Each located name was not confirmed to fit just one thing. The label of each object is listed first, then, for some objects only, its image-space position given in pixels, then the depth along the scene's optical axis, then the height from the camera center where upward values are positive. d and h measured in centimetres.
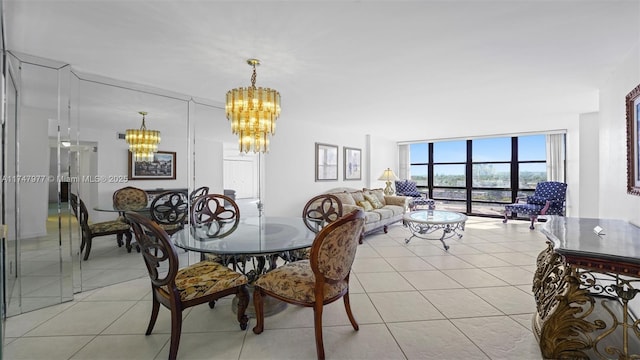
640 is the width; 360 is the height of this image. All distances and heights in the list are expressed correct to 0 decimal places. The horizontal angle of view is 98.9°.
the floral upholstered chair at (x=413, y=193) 750 -38
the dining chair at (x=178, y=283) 168 -71
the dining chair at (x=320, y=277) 171 -69
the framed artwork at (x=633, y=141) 217 +33
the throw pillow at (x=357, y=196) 583 -35
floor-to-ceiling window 695 +28
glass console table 150 -67
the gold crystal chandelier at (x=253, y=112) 245 +62
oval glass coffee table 431 -65
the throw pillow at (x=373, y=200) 596 -46
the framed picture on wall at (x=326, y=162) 593 +39
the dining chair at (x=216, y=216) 254 -47
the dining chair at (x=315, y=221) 256 -47
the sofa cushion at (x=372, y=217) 495 -68
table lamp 712 +7
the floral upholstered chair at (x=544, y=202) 576 -48
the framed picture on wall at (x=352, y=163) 673 +41
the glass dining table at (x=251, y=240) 195 -49
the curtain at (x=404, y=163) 863 +54
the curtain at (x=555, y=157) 632 +54
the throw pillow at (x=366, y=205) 565 -52
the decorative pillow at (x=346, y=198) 559 -38
